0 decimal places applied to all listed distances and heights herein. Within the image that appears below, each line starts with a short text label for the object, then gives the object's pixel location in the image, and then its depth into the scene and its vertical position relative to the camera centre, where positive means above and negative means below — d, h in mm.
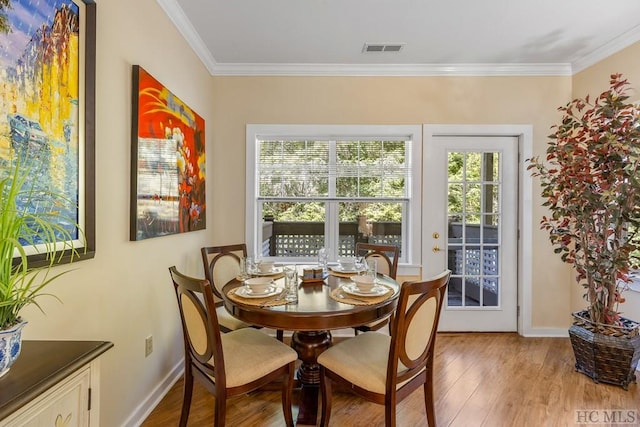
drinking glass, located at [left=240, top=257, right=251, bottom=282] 2299 -436
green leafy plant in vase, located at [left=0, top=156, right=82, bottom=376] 776 -106
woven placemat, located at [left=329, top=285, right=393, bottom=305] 1756 -508
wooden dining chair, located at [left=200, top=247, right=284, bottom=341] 2592 -493
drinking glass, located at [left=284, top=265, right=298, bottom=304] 1796 -462
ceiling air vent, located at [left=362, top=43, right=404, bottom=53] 2766 +1497
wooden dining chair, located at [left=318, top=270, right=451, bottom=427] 1525 -813
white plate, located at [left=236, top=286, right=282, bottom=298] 1816 -488
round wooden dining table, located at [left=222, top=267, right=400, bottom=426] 1613 -556
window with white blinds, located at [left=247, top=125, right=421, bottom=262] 3268 +231
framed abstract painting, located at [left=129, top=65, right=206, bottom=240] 1838 +342
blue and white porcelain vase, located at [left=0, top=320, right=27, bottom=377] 765 -345
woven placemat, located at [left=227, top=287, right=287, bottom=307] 1715 -507
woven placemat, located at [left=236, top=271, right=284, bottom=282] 2254 -479
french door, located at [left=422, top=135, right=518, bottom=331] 3252 -158
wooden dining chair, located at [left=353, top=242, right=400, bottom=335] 2732 -403
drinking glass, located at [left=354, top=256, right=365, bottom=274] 2337 -422
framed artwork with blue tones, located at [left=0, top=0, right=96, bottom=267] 1085 +411
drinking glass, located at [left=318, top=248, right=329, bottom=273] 2520 -377
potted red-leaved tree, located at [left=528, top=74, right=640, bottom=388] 2240 +21
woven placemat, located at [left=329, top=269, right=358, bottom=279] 2354 -480
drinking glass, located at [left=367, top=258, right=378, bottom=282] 2148 -395
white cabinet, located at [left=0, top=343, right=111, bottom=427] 747 -509
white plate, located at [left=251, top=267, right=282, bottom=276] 2318 -463
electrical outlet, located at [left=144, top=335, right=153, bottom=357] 2008 -887
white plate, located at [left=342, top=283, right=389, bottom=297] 1860 -490
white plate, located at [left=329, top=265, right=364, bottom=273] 2415 -458
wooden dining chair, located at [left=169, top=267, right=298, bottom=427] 1521 -801
